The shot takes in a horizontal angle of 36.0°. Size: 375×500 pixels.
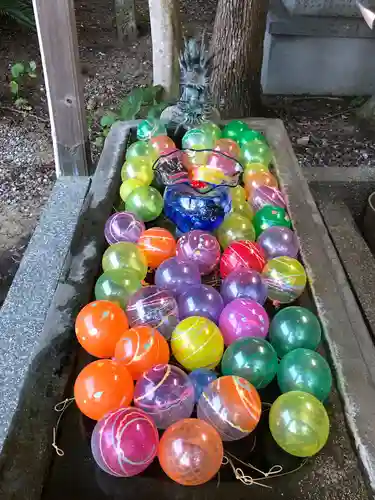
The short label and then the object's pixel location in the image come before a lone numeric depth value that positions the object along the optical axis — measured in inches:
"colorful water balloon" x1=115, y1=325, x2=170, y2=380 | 57.9
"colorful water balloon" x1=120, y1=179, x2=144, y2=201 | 89.6
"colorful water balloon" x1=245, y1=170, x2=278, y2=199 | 92.5
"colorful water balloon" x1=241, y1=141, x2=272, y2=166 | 100.0
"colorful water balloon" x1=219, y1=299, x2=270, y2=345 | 62.7
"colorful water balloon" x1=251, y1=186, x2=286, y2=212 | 88.5
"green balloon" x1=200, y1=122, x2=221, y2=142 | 103.2
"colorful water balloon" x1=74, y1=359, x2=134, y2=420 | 53.7
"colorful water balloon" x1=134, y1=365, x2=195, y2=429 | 53.4
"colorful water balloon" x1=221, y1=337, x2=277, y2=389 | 57.0
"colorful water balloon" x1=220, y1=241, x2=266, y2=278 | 73.6
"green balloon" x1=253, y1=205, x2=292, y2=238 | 83.3
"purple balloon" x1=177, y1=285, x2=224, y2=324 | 65.2
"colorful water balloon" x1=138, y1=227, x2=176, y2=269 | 76.4
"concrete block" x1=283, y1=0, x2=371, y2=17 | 167.8
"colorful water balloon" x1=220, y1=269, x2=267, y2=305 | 67.8
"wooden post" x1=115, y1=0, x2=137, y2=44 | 213.6
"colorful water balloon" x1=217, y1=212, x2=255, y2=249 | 80.2
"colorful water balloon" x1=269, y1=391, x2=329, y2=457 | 51.6
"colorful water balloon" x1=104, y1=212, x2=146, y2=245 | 78.8
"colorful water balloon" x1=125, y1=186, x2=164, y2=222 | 85.3
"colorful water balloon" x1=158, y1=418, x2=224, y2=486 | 48.2
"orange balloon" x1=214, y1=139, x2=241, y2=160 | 99.9
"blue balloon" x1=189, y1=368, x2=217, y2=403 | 56.5
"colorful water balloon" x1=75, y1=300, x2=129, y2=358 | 60.4
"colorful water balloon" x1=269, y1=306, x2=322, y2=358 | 62.0
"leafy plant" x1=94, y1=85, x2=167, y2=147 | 143.3
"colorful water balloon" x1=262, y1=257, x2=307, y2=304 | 70.5
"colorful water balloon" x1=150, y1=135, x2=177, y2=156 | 99.5
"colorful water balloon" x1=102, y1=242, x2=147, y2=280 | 71.5
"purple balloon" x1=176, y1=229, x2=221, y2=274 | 74.9
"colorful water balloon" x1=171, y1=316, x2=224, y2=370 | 59.2
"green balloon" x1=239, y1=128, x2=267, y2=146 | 107.5
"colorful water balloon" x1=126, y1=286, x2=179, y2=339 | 63.7
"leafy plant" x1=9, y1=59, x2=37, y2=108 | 180.5
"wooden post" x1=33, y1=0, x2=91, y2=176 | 109.7
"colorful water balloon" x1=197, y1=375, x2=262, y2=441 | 52.3
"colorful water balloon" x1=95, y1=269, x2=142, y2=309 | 66.7
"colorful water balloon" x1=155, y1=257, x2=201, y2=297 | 69.2
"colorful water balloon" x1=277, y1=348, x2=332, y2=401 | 56.6
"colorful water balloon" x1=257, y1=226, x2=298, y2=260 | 76.9
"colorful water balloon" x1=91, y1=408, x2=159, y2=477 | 49.0
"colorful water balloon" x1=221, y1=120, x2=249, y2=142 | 109.8
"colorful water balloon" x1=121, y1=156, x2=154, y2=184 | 93.7
